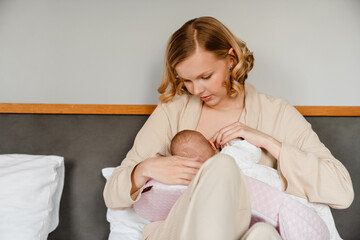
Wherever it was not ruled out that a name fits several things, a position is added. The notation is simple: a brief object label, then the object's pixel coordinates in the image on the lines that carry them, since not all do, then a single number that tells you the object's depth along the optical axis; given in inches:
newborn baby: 54.4
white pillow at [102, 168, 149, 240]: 62.7
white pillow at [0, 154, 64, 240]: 61.1
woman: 53.1
